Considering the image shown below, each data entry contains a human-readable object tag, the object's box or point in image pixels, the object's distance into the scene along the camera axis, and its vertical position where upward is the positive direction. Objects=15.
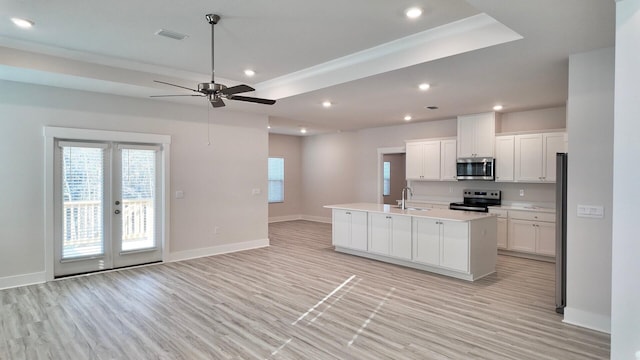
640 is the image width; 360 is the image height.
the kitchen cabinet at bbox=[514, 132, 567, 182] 6.21 +0.41
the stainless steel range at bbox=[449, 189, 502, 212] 7.00 -0.46
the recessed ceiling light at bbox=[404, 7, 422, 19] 3.27 +1.53
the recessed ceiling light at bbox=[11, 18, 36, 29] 3.54 +1.53
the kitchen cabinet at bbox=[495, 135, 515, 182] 6.71 +0.37
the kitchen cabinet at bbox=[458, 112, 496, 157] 6.90 +0.84
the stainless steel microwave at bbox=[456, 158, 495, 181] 6.89 +0.17
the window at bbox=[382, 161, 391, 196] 10.75 -0.03
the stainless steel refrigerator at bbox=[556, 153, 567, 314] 3.85 -0.57
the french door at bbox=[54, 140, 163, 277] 5.19 -0.45
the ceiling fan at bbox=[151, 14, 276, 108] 3.46 +0.87
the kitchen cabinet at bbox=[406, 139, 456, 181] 7.59 +0.39
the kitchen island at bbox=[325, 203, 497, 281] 4.97 -0.93
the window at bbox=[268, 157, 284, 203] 11.08 -0.10
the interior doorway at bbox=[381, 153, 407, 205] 10.78 +0.01
